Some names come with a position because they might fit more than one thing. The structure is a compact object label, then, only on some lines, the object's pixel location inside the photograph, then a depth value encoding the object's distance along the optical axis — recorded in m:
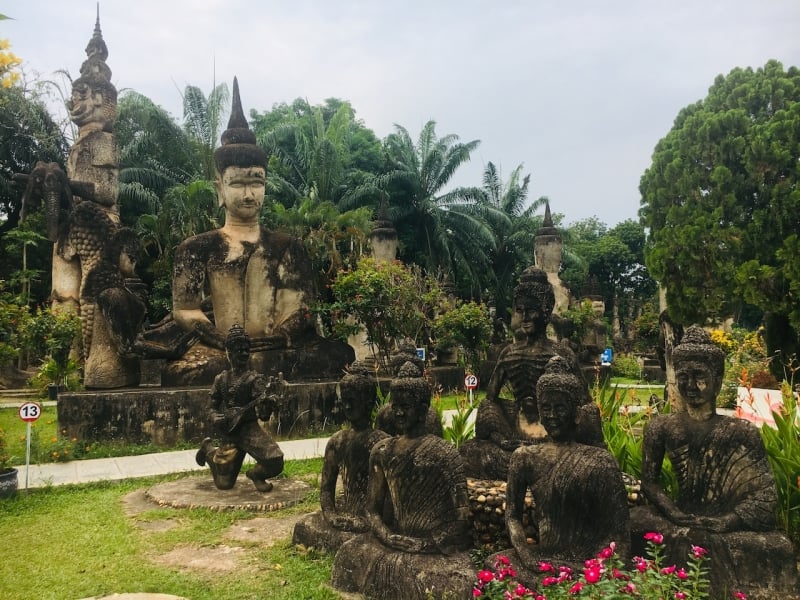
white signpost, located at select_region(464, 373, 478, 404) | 9.73
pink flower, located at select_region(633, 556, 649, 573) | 2.74
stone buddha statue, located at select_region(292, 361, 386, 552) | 4.66
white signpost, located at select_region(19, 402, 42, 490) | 6.69
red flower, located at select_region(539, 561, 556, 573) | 3.09
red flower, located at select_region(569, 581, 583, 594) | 2.74
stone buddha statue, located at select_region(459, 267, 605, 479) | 5.05
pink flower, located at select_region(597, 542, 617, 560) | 3.01
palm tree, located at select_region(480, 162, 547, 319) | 31.56
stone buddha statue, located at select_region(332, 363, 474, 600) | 3.67
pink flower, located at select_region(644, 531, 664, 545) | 2.93
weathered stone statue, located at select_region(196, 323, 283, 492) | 6.42
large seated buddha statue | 9.98
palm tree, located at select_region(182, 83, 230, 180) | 25.98
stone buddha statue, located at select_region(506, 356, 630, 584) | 3.40
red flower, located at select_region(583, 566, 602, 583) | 2.52
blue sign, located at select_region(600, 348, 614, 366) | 14.34
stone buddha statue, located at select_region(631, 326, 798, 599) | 3.52
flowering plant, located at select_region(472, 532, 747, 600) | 2.61
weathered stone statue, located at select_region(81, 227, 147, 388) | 9.57
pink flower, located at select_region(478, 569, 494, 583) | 2.93
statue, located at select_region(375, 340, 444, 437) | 5.15
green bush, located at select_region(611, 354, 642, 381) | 24.89
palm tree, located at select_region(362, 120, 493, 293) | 28.97
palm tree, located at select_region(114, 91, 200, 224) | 25.49
